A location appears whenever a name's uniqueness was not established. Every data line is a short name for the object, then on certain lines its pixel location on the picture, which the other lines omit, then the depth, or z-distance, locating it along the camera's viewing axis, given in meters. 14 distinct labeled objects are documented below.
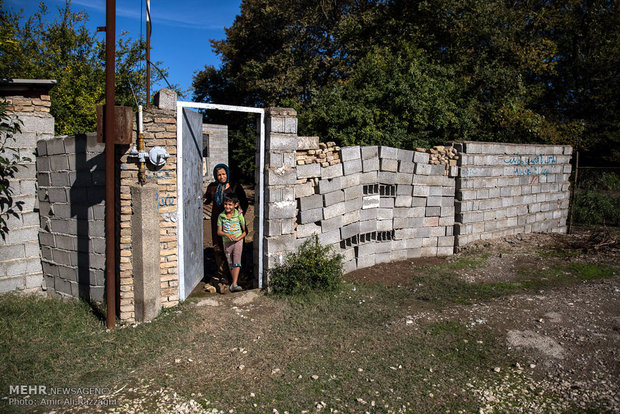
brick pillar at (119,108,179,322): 4.99
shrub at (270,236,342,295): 6.05
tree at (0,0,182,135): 11.02
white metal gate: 5.45
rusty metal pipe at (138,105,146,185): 4.99
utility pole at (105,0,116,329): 4.59
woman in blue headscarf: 6.36
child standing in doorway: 6.16
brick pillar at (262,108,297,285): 6.04
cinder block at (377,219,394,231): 7.68
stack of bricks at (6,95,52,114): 5.77
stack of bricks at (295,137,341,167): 6.44
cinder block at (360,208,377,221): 7.40
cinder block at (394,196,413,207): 7.84
